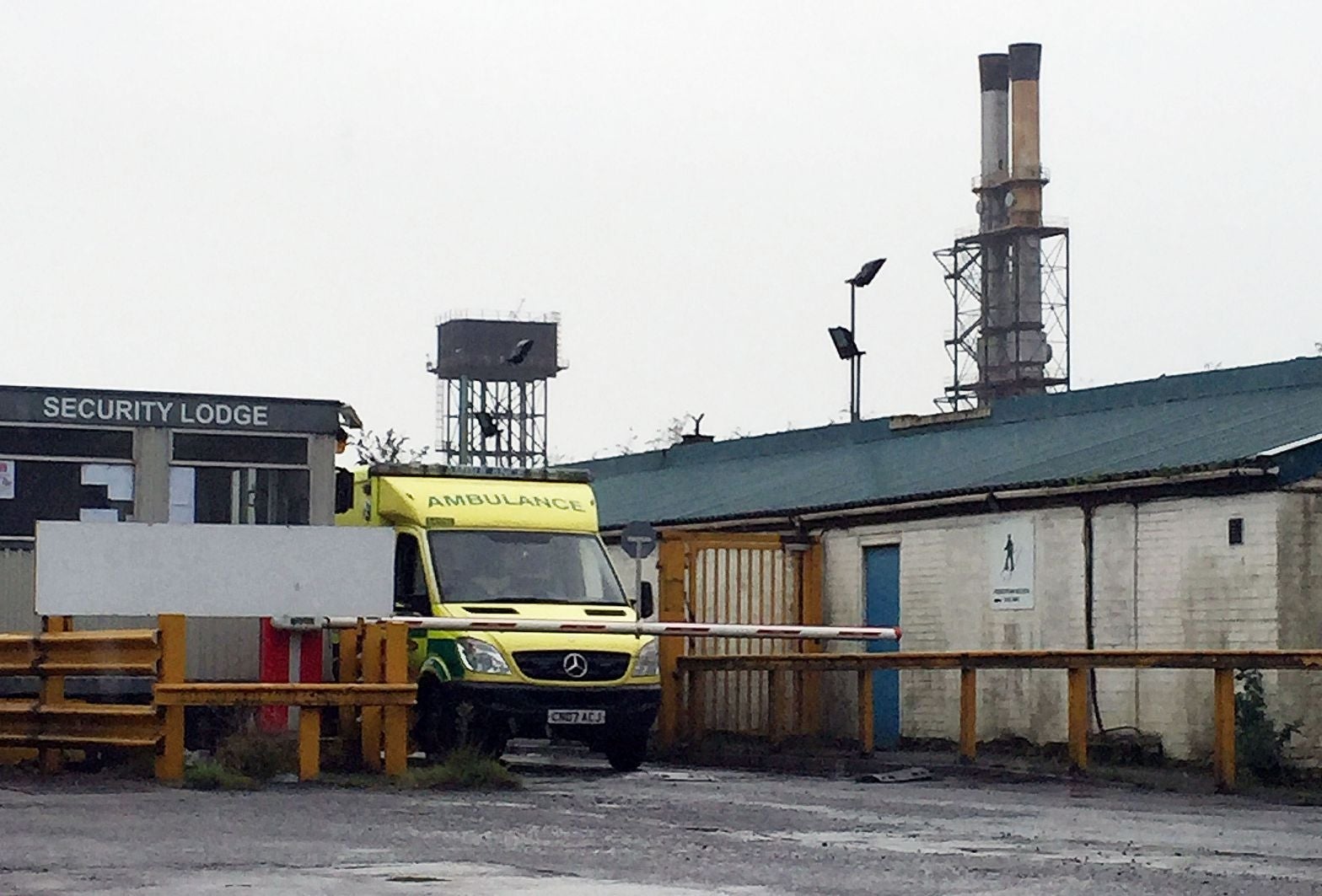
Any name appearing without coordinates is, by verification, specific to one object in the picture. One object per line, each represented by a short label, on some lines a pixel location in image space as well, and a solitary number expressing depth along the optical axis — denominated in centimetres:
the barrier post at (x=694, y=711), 2520
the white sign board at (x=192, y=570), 1766
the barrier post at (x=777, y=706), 2459
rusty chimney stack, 6519
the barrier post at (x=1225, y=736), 1814
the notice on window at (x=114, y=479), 1991
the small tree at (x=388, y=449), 7375
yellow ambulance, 2058
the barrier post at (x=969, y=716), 2064
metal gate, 2559
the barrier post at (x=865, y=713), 2178
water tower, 8938
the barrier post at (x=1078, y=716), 1930
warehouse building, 2070
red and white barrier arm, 1998
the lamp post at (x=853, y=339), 3744
